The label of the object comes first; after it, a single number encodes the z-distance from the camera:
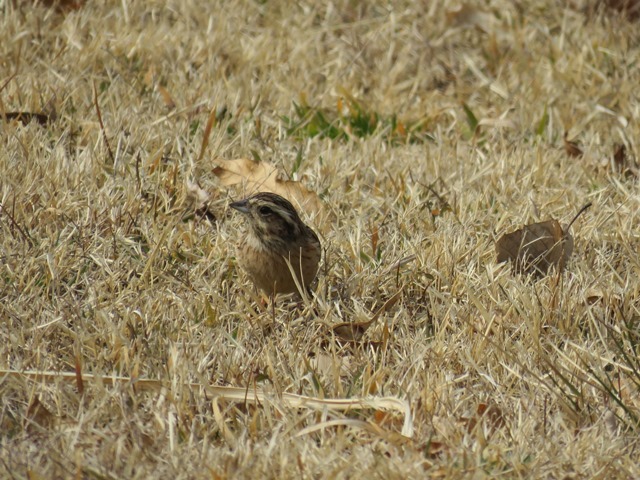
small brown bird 10.81
